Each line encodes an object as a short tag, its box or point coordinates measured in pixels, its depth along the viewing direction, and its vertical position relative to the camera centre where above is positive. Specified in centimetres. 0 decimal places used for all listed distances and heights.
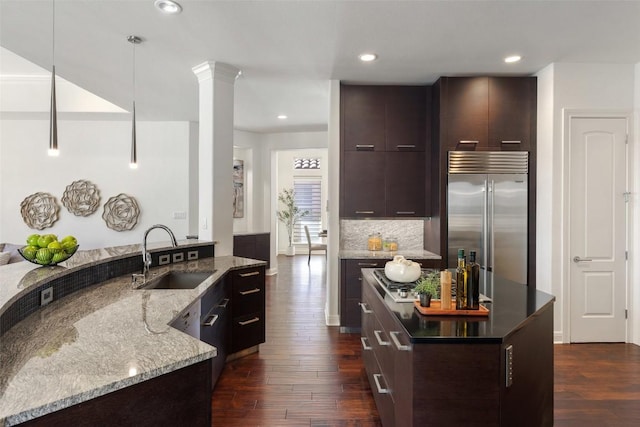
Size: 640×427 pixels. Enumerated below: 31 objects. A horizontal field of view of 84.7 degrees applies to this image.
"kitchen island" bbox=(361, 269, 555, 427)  138 -64
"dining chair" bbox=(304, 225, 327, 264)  897 -87
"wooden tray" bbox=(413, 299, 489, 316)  163 -45
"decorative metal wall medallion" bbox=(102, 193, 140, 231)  617 -1
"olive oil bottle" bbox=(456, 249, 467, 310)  166 -36
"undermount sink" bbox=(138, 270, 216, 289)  284 -53
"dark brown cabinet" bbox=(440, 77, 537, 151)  386 +113
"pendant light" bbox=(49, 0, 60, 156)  190 +47
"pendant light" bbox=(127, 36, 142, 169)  303 +71
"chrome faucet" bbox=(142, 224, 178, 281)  250 -34
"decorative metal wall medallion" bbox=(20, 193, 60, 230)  603 +1
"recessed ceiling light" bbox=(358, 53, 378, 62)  336 +153
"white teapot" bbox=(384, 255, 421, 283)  217 -36
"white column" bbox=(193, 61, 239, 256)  355 +64
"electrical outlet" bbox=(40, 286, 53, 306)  176 -43
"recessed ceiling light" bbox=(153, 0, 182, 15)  249 +149
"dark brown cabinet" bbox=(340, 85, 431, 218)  415 +81
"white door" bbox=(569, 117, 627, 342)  357 -14
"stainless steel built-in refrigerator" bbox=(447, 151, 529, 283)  384 +8
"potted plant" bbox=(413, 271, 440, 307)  170 -40
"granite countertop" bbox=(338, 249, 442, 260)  387 -46
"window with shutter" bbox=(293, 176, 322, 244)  1088 +36
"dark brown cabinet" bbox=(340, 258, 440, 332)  390 -87
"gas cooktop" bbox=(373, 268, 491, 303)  191 -45
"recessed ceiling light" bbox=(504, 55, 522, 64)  338 +153
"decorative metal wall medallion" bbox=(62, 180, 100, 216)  609 +24
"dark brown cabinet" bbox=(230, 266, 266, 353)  307 -86
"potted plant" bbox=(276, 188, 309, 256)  1049 +1
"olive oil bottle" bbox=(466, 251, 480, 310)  165 -34
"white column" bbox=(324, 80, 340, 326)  411 +2
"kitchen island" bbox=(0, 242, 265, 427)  96 -49
